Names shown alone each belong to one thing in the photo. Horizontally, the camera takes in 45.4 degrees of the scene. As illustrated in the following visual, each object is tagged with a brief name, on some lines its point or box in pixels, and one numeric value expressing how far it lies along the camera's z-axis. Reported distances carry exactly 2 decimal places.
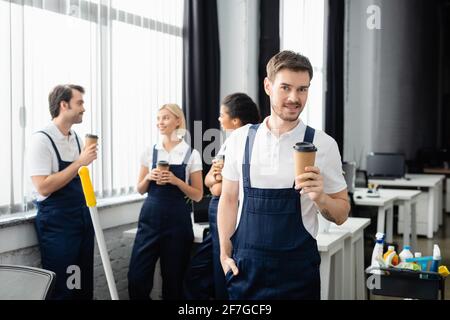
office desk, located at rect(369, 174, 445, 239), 6.74
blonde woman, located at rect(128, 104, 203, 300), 3.27
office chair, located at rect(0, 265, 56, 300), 1.79
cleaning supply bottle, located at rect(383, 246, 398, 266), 2.43
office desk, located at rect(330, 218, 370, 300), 3.45
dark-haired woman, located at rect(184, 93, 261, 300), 2.75
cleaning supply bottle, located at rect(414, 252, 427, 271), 2.42
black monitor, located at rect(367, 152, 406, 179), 7.20
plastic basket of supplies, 2.27
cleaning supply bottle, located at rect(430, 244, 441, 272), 2.30
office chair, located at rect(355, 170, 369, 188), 6.56
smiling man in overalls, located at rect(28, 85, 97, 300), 2.93
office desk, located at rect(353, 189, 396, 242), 5.24
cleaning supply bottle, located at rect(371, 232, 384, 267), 2.43
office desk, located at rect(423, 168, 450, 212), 8.38
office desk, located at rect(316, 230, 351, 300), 3.03
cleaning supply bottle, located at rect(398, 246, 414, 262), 2.45
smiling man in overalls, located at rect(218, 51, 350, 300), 1.71
